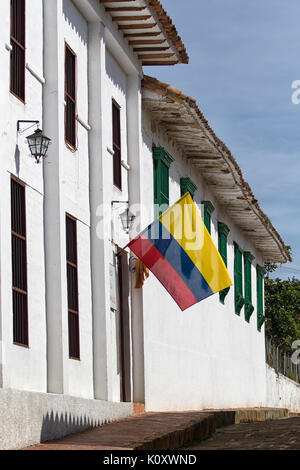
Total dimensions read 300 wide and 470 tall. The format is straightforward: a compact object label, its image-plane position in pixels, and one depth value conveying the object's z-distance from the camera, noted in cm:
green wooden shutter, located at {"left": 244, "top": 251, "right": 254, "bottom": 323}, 2812
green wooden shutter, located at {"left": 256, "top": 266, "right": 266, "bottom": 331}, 3042
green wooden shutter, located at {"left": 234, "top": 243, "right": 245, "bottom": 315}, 2631
